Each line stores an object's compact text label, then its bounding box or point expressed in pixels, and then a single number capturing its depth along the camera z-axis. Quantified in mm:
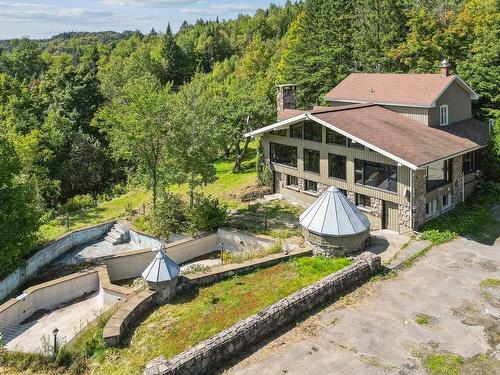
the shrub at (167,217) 22359
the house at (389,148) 19969
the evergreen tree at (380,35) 38406
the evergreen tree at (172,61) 82188
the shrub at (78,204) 29897
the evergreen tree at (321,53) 40156
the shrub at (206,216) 22031
